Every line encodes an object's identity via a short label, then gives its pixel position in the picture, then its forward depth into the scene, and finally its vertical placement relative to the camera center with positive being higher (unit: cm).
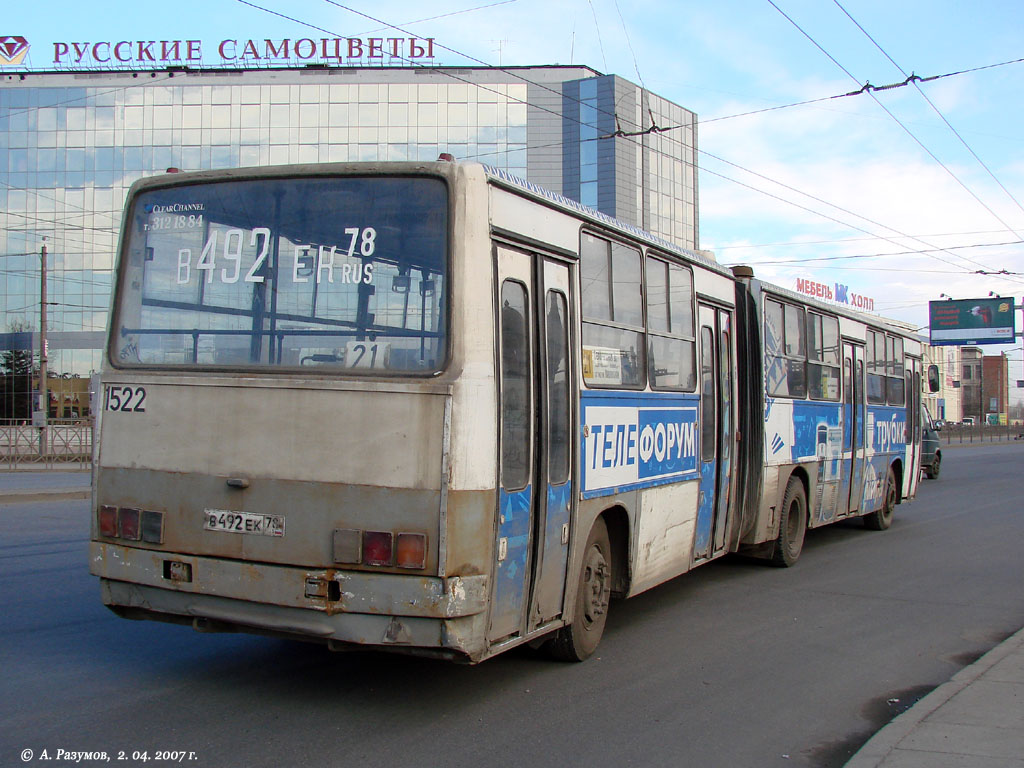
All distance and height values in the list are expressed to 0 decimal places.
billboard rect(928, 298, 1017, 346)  5550 +477
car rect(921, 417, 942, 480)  2806 -140
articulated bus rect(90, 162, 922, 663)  521 -3
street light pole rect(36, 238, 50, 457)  3341 +53
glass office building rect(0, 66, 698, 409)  5922 +1662
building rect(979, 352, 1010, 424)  12150 +266
